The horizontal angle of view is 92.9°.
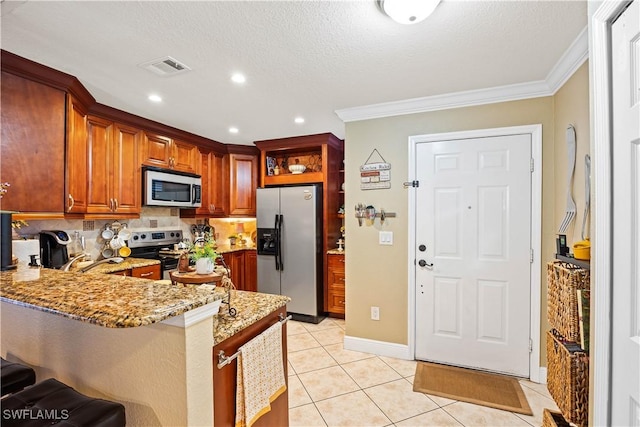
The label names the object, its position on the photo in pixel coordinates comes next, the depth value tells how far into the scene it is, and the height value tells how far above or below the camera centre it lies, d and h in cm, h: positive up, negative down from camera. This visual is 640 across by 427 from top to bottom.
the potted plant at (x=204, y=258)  146 -22
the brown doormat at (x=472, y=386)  216 -134
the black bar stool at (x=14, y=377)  118 -66
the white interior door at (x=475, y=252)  246 -34
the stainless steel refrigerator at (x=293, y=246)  378 -44
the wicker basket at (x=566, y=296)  131 -38
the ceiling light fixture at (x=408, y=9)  140 +96
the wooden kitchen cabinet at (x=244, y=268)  420 -79
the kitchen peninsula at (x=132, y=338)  93 -47
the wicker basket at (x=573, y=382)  128 -73
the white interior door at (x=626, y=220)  92 -2
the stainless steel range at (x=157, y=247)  333 -42
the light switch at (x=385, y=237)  285 -24
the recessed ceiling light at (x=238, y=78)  220 +99
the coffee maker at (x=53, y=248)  246 -30
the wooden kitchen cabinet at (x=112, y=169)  281 +42
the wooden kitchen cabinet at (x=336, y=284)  383 -91
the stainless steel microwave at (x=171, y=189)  327 +27
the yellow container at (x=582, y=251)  135 -17
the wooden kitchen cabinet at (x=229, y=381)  115 -66
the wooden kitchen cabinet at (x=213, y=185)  408 +38
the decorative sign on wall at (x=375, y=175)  285 +36
